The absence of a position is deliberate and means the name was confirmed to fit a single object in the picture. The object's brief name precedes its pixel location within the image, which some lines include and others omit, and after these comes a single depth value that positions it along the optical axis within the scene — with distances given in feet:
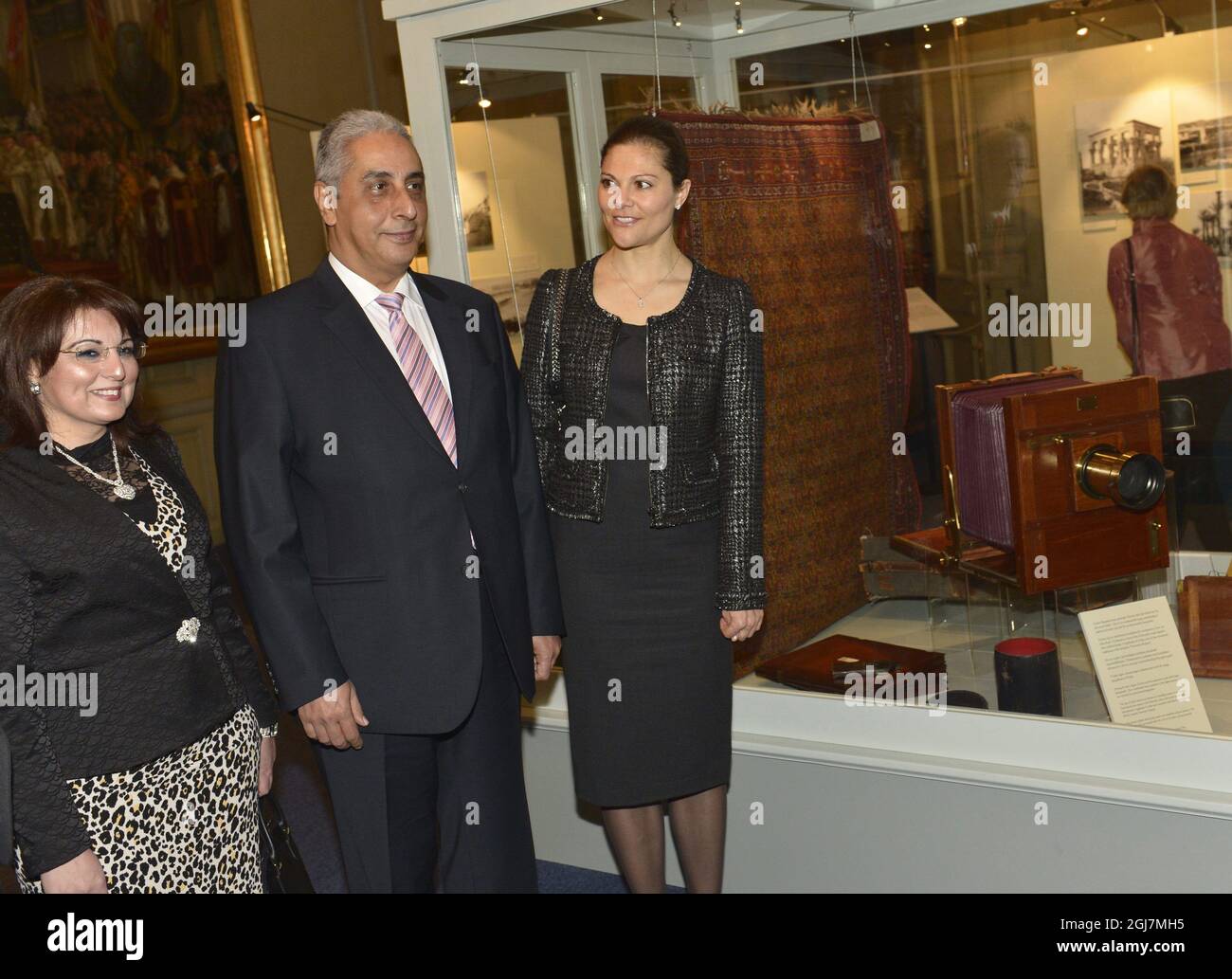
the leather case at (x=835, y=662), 12.21
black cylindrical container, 11.18
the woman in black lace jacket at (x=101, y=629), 7.25
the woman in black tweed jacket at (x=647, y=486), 9.82
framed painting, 25.38
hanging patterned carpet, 12.58
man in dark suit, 8.58
